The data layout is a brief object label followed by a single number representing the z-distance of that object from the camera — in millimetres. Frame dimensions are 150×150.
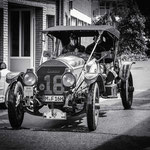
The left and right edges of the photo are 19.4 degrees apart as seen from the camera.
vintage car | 7652
